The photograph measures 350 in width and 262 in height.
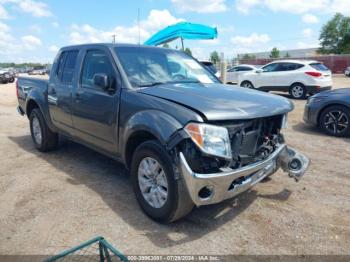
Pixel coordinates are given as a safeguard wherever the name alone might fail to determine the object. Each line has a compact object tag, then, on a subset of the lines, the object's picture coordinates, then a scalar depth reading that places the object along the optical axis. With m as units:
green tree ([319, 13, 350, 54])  70.06
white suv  12.76
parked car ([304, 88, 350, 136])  6.82
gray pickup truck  2.97
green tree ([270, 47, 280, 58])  79.06
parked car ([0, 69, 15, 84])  27.89
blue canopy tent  12.43
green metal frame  2.29
